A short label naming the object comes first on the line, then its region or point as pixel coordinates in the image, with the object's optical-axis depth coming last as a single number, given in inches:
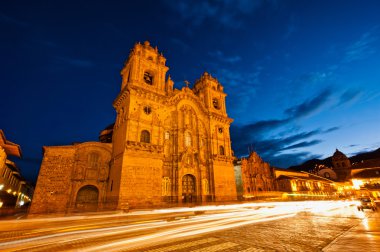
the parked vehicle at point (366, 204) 632.3
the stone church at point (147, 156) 884.6
